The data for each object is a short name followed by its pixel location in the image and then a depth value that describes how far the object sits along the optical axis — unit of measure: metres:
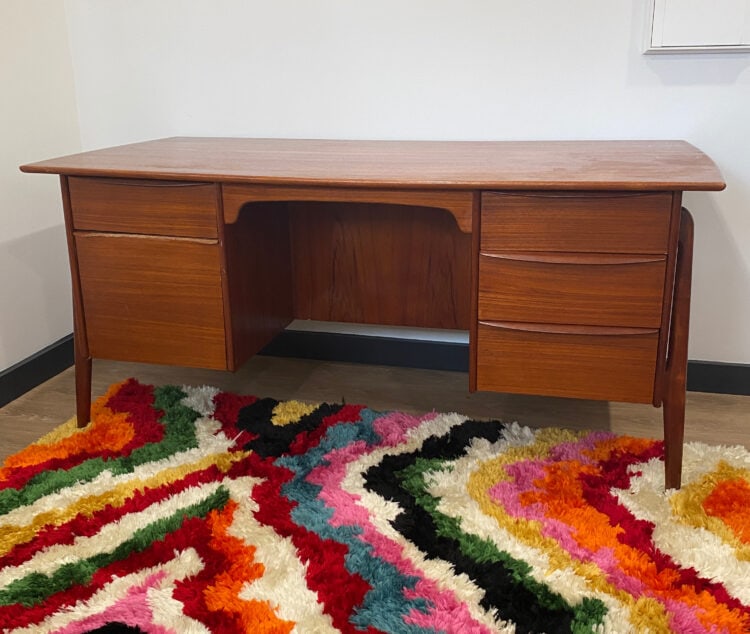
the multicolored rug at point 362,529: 1.26
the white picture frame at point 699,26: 1.77
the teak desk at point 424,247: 1.46
